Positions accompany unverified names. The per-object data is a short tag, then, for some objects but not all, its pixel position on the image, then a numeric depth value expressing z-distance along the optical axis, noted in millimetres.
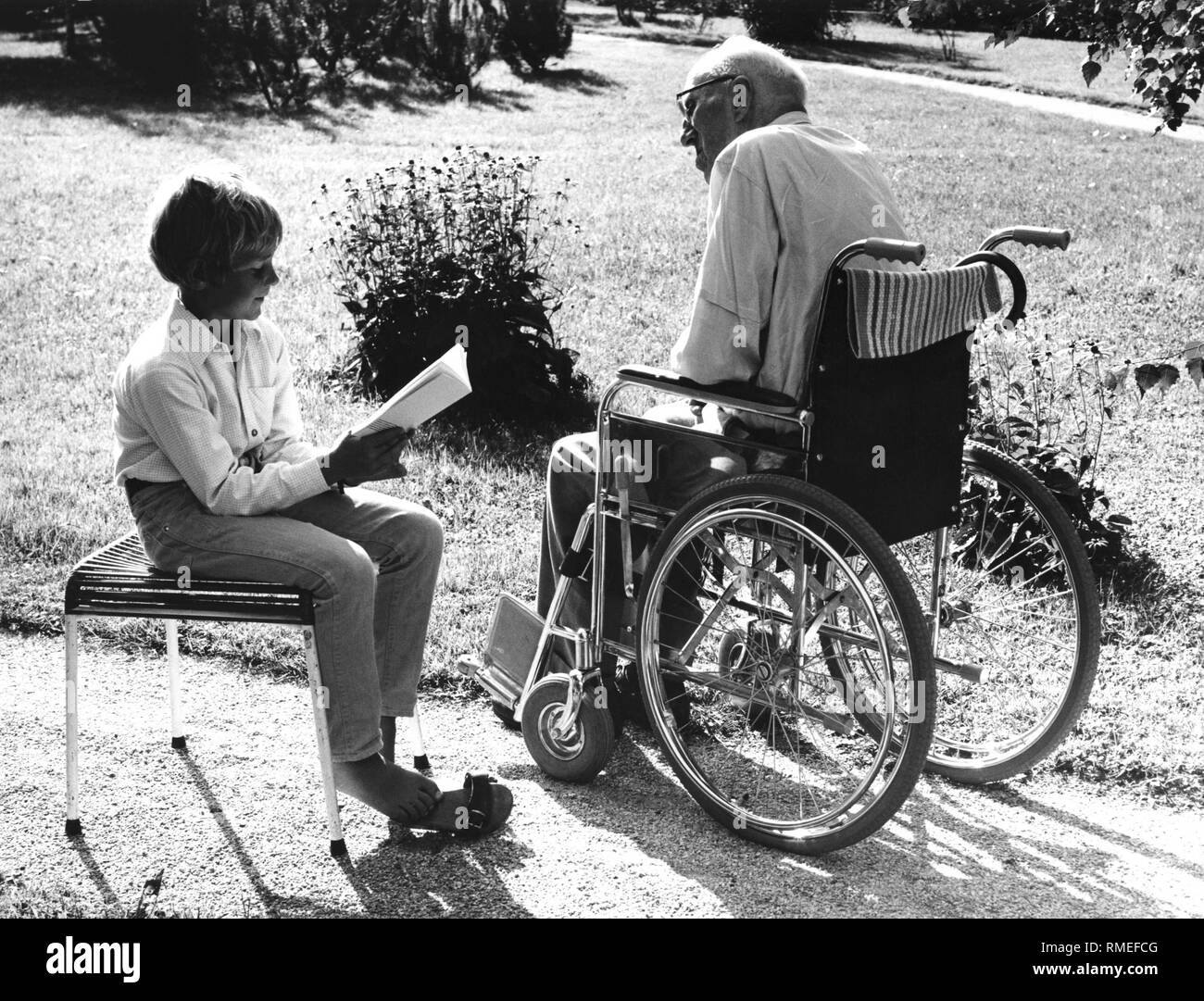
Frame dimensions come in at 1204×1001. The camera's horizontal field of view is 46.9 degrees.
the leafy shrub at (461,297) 6316
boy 2953
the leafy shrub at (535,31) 21406
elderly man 3123
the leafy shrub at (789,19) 24297
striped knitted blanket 2863
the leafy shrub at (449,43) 19922
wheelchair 2914
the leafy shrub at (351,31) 20219
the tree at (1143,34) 4285
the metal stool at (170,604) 2957
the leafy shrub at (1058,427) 4832
